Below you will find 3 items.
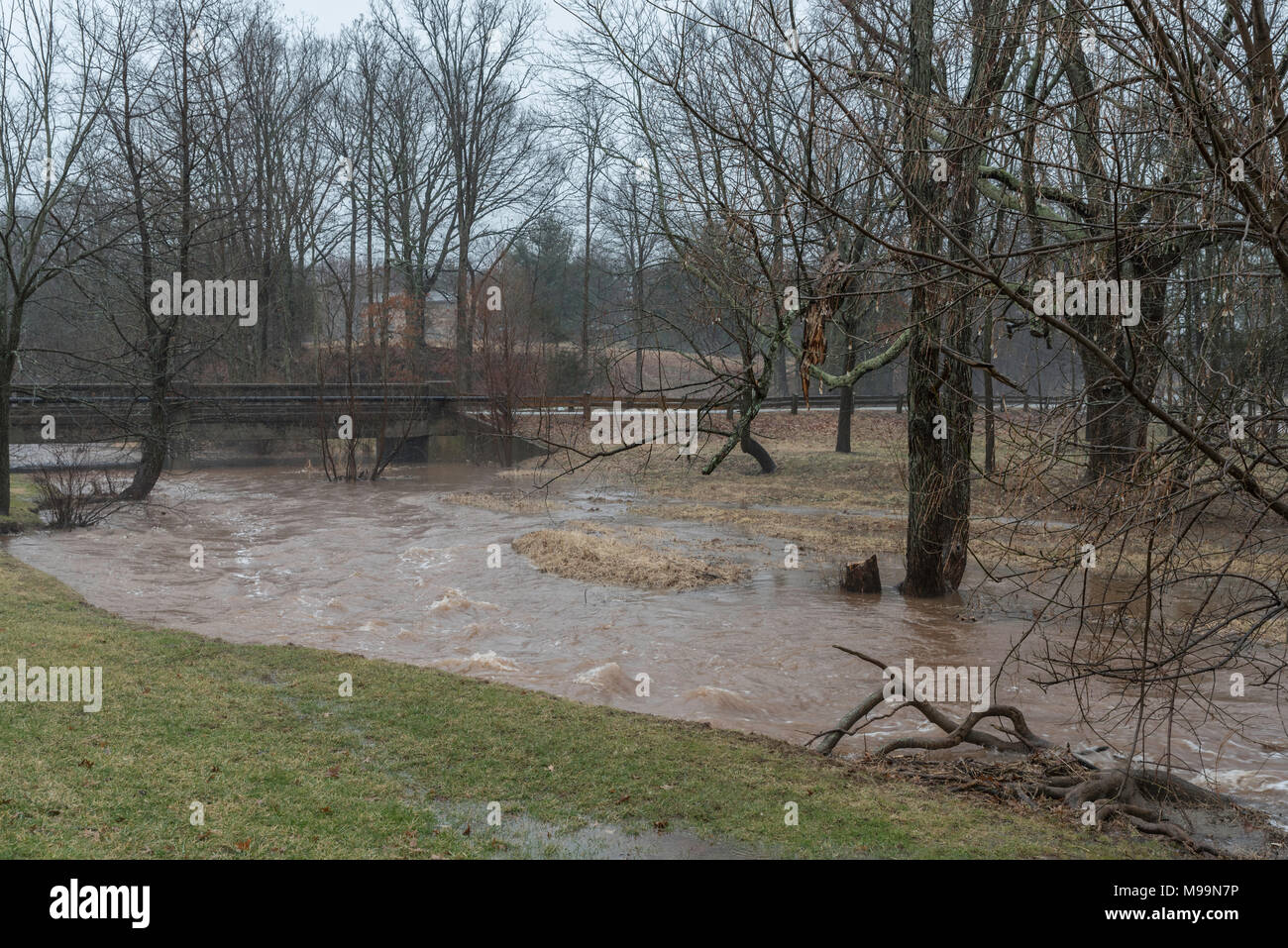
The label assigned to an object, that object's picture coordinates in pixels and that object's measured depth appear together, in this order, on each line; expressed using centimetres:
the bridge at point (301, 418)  2753
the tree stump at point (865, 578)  1614
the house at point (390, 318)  3976
